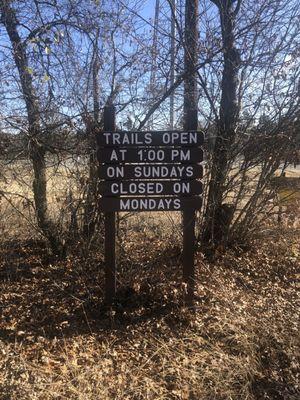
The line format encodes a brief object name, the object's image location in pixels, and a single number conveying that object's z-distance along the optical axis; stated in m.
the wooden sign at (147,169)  4.71
